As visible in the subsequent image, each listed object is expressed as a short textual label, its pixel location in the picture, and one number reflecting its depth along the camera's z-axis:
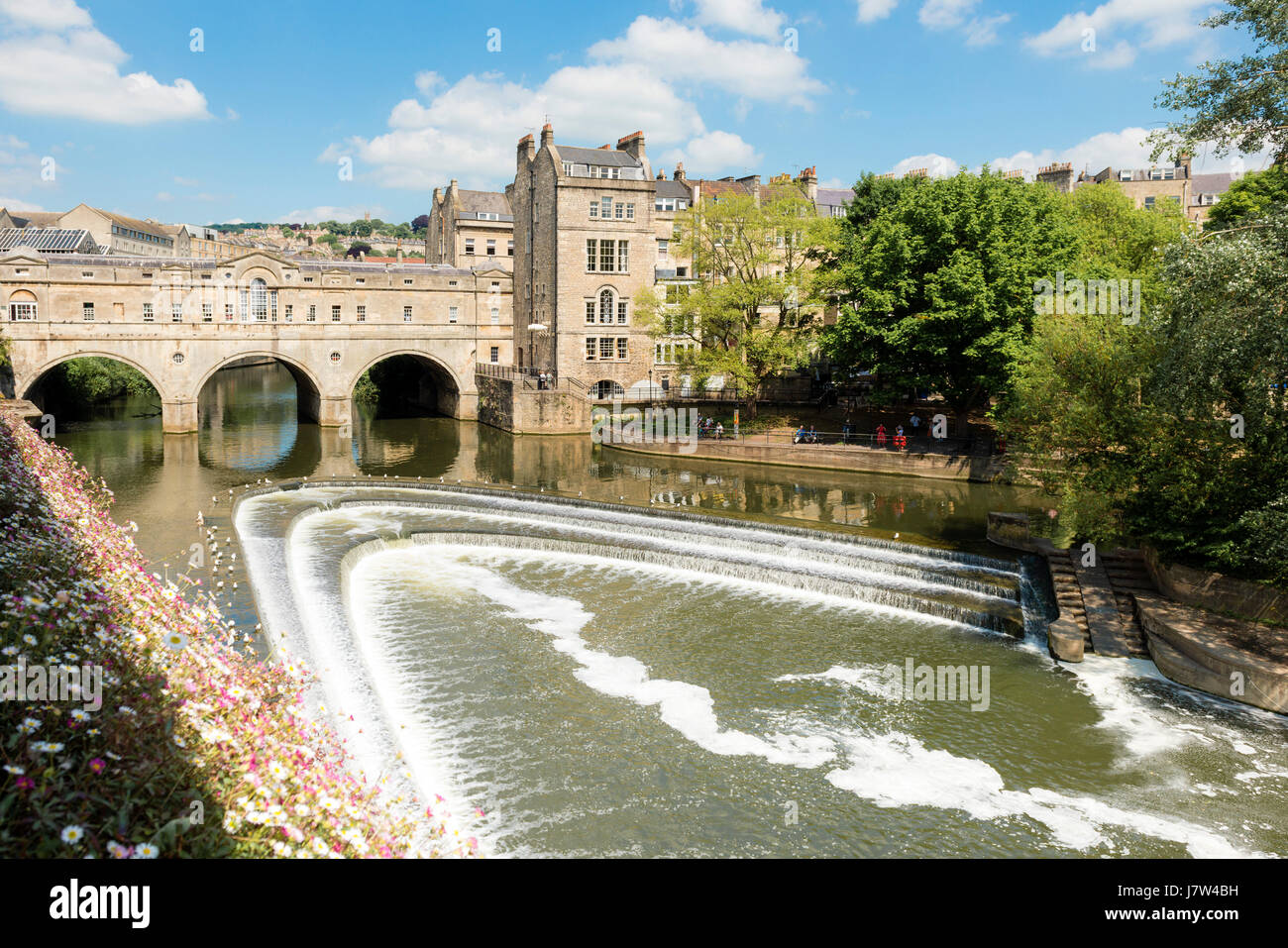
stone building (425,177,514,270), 74.44
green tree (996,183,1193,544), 22.23
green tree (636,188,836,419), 48.22
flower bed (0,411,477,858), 6.60
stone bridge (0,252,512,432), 46.78
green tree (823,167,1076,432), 38.78
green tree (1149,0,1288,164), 16.98
